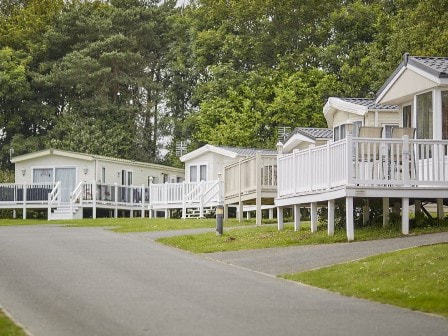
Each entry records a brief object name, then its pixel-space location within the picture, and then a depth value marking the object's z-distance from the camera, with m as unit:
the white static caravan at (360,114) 39.75
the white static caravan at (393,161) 25.19
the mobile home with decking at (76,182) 55.91
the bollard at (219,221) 27.78
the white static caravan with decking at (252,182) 34.03
